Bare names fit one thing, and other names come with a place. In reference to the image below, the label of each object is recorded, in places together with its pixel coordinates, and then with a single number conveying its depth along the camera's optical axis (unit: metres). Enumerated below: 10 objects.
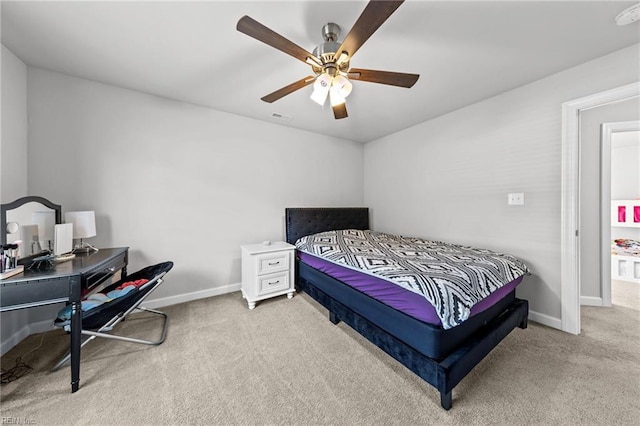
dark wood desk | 1.30
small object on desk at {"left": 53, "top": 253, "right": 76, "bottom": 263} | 1.73
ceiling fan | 1.12
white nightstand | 2.57
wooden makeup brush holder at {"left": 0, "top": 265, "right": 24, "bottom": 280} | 1.33
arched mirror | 1.61
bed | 1.32
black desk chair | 1.52
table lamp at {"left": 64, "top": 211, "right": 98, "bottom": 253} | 1.98
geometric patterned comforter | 1.35
